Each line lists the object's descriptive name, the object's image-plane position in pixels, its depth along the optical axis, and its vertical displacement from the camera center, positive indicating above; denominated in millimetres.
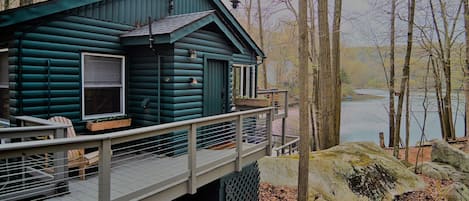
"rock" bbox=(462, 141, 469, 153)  12112 -2307
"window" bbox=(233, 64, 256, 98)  11770 +348
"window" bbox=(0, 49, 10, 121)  5043 +33
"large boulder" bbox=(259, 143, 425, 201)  6922 -2038
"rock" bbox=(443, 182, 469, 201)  7727 -2595
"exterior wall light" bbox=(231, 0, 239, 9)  10133 +2809
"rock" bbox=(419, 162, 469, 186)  9219 -2499
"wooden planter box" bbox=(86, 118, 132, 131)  5320 -644
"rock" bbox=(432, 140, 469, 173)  9859 -2157
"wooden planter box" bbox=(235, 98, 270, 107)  8906 -382
